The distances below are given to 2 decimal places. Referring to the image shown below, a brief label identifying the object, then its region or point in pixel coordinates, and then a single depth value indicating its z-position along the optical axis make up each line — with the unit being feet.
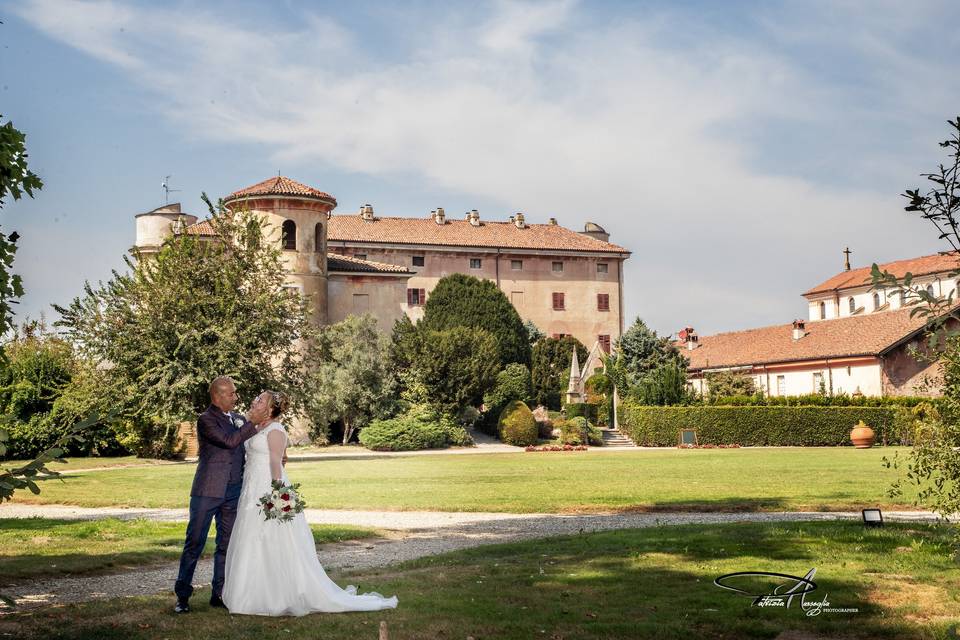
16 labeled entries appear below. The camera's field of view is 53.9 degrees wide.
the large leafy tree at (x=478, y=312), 174.40
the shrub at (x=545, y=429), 150.14
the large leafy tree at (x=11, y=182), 20.24
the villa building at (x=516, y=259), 203.10
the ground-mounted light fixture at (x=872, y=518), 39.14
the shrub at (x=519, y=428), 138.62
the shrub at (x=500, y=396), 149.59
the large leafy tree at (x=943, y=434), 26.37
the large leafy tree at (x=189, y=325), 98.27
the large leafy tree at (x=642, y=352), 172.14
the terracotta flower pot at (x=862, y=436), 126.52
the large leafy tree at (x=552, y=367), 180.04
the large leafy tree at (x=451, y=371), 139.23
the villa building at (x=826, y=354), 157.79
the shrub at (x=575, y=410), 155.12
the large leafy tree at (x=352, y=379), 132.67
